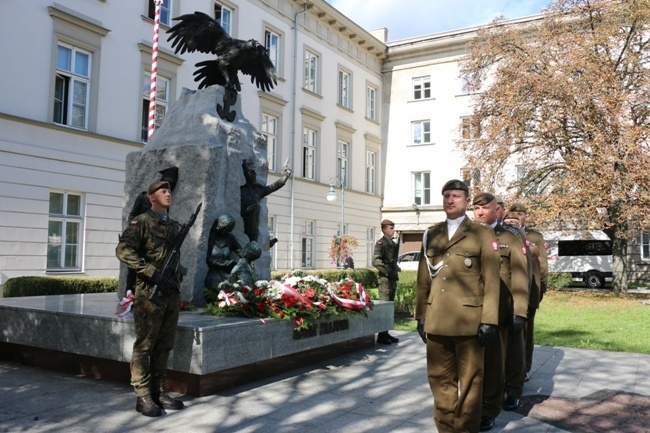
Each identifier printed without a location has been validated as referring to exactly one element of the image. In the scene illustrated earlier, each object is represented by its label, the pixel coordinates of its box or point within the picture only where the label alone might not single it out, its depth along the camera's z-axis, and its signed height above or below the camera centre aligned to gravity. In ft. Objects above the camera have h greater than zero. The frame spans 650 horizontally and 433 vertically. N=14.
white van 91.61 +0.67
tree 60.29 +16.26
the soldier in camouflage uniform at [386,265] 29.55 -0.33
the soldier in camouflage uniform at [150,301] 16.19 -1.23
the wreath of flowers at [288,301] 20.95 -1.65
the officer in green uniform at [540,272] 20.93 -0.49
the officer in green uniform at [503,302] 16.46 -1.23
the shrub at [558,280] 75.92 -2.55
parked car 105.24 -0.03
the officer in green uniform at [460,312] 14.05 -1.26
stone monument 24.62 +3.99
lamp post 99.10 +9.13
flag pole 42.53 +13.79
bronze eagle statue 28.02 +10.01
